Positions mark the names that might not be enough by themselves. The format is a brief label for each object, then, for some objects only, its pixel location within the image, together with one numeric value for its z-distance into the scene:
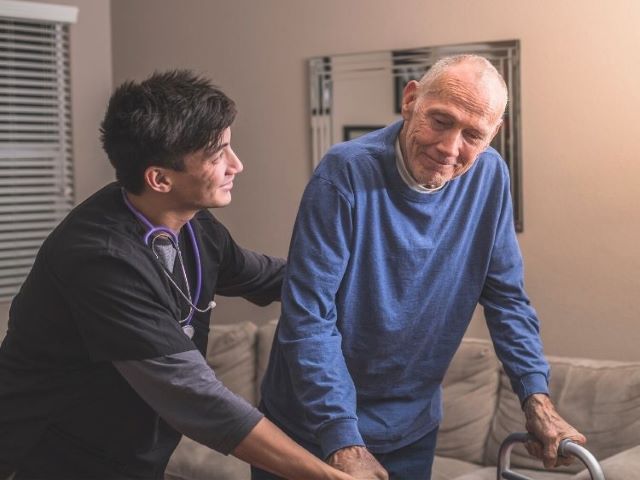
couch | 3.25
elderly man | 1.65
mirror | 3.69
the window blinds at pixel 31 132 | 4.75
